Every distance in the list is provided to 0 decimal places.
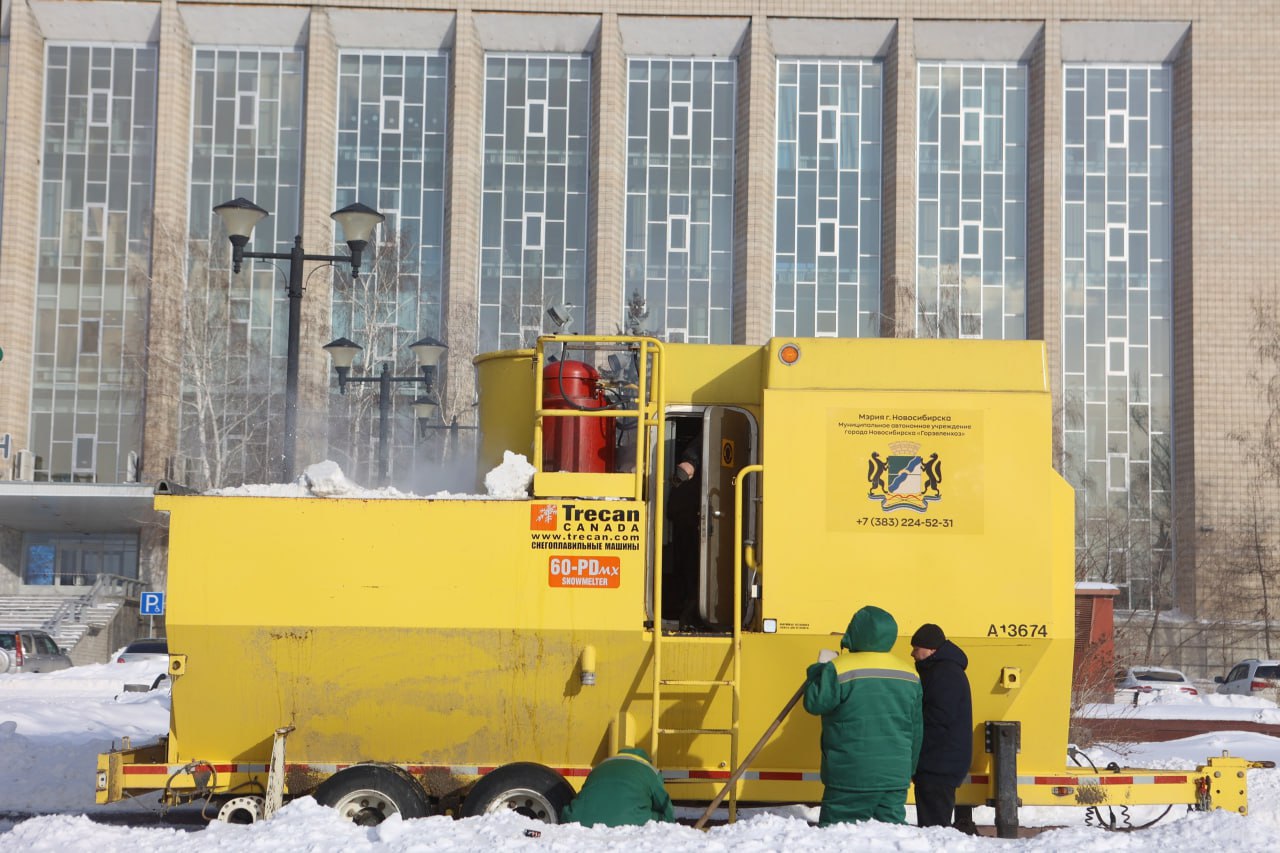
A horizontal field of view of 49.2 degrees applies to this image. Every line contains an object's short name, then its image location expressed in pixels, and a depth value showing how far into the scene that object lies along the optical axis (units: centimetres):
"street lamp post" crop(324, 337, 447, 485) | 2030
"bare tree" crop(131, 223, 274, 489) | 4475
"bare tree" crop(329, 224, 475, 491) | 4212
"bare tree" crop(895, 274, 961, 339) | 4609
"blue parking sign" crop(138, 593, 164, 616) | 1969
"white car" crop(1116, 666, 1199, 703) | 2616
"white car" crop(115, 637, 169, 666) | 3344
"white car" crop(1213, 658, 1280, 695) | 2962
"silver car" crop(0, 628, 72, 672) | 3159
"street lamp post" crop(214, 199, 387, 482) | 1477
